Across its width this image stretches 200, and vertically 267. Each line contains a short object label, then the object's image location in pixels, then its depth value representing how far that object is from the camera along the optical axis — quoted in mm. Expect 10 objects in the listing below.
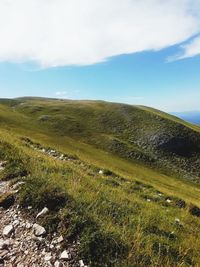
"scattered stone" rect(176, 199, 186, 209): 12376
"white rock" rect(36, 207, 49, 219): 5127
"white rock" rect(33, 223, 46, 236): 4719
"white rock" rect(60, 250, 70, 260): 4199
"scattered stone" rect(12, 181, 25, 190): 6139
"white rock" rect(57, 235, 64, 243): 4511
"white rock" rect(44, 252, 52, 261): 4218
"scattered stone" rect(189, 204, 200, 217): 10271
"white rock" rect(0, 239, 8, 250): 4549
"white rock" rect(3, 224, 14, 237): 4857
